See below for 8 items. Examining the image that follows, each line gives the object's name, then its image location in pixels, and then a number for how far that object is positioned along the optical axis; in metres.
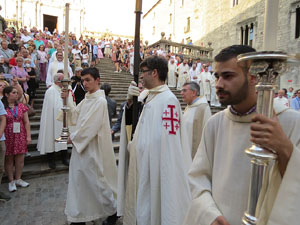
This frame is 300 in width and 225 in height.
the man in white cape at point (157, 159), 2.62
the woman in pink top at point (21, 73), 7.11
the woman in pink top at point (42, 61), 9.76
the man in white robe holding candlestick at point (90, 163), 3.38
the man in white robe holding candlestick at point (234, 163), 1.11
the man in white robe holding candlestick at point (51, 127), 5.83
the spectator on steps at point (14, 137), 4.74
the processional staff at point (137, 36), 2.73
